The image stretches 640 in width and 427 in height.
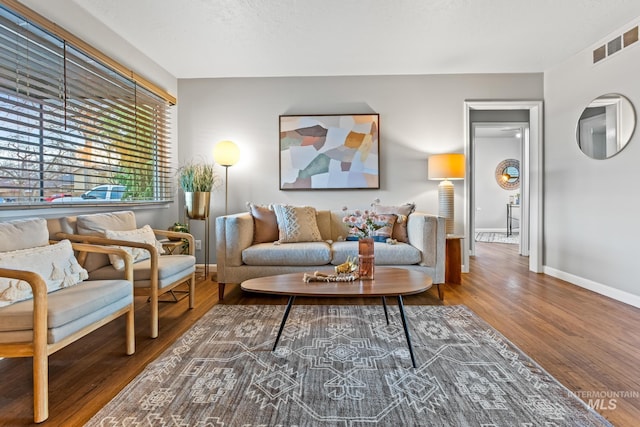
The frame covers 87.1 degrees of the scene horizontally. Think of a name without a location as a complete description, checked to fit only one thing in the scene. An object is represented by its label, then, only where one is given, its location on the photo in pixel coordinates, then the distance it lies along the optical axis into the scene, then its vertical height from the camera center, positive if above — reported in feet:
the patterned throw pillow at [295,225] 11.19 -0.39
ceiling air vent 9.46 +4.98
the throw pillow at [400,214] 11.28 -0.04
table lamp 12.19 +1.38
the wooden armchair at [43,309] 4.56 -1.43
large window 6.63 +2.19
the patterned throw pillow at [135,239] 7.66 -0.63
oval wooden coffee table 6.09 -1.42
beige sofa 10.14 -1.25
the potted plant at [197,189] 12.32 +0.92
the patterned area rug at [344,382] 4.61 -2.75
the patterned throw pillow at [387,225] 11.00 -0.41
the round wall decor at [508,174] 28.81 +3.29
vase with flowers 7.24 -0.65
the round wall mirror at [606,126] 9.73 +2.65
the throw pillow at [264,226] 11.50 -0.43
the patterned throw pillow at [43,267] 5.08 -0.91
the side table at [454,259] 11.81 -1.63
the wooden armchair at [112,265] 7.34 -1.13
